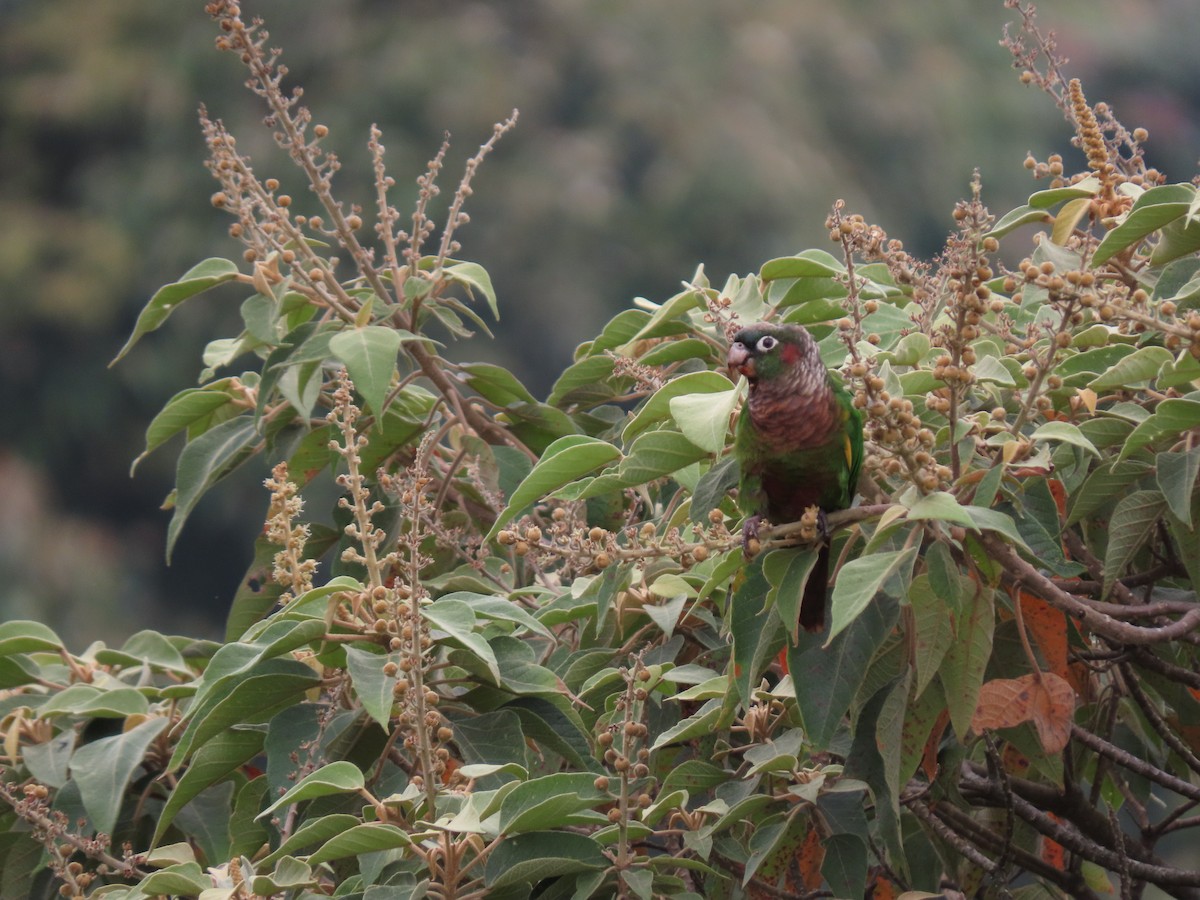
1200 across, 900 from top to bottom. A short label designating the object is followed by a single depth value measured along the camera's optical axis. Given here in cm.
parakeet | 933
